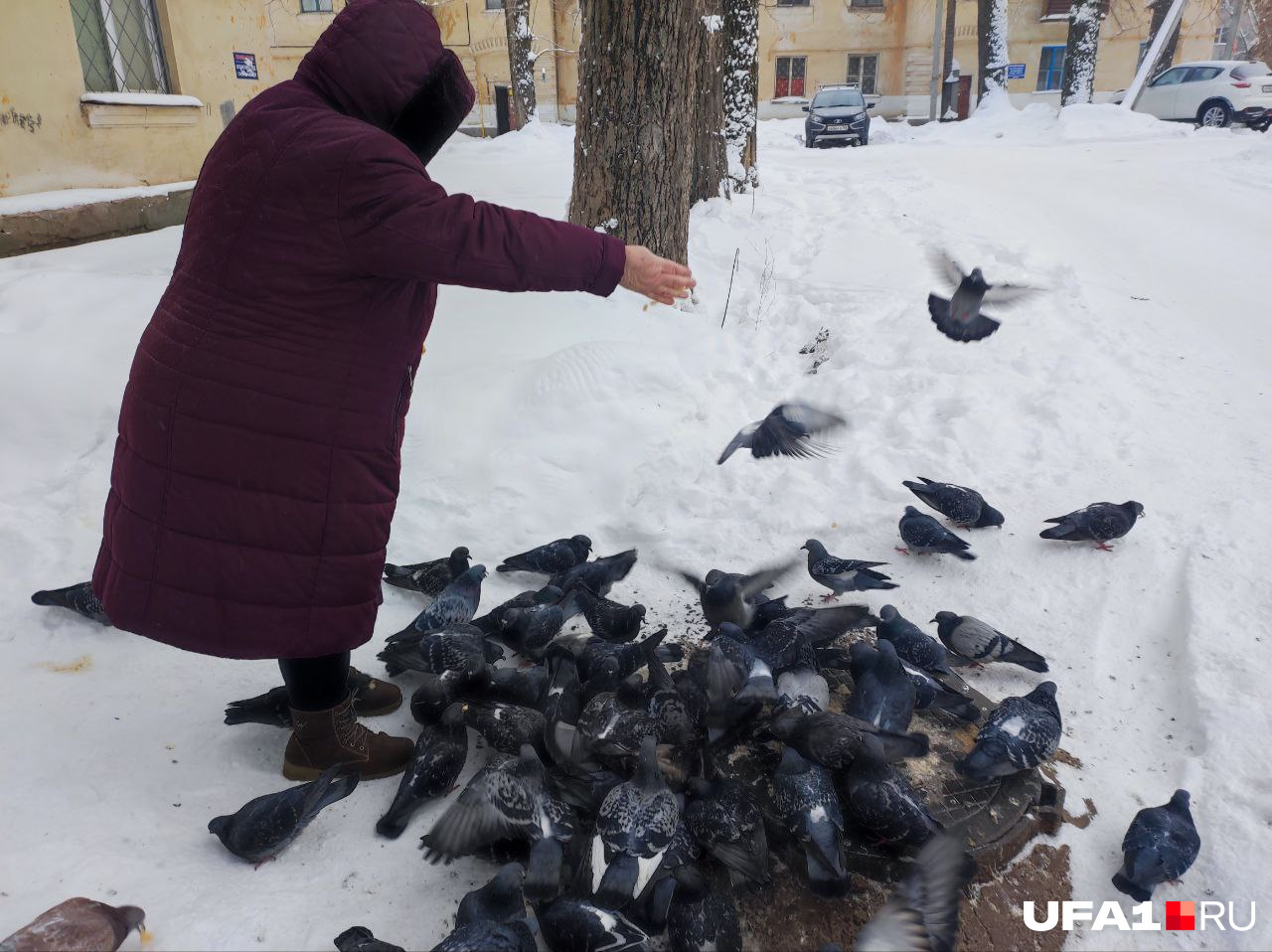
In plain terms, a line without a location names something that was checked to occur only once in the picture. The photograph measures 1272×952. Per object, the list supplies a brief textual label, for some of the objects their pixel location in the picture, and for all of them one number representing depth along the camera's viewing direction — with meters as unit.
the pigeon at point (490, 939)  1.78
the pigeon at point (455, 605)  3.01
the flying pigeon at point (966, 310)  3.99
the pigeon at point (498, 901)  1.95
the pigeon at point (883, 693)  2.55
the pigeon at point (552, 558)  3.50
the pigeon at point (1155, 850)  2.11
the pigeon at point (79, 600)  3.02
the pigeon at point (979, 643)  2.94
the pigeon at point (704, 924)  1.93
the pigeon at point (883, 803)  2.14
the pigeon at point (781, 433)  3.85
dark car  20.53
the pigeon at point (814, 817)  2.05
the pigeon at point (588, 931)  1.88
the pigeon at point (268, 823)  2.08
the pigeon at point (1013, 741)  2.39
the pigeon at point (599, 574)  3.29
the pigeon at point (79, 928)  1.72
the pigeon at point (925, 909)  1.89
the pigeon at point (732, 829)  2.11
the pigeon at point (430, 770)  2.25
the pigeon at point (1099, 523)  3.56
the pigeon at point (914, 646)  2.88
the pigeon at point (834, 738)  2.32
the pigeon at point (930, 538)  3.59
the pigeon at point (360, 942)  1.84
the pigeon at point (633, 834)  2.00
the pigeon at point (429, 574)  3.36
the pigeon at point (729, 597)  3.08
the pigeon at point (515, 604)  3.14
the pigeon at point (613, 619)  3.05
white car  16.33
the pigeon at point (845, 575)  3.37
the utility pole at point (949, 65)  26.38
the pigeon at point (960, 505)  3.72
